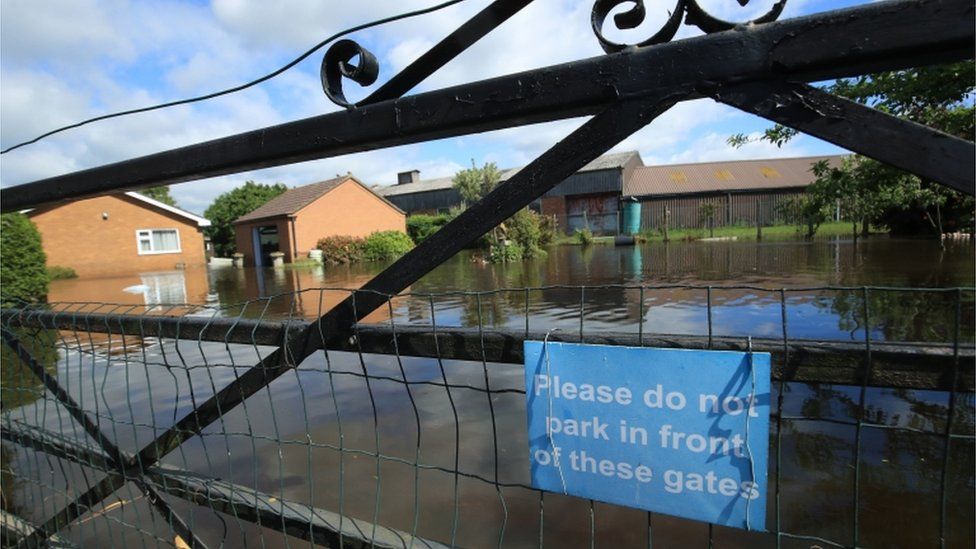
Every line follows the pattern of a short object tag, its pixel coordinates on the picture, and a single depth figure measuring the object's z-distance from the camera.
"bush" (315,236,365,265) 27.19
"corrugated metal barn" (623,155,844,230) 35.03
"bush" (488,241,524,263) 20.45
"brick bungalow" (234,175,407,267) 28.41
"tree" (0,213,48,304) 10.80
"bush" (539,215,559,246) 24.85
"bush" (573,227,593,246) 29.22
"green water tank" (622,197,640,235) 34.91
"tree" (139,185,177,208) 74.28
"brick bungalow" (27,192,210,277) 23.97
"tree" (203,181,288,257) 45.16
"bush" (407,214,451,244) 35.09
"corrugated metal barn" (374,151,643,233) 38.06
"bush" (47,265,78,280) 22.31
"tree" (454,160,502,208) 35.78
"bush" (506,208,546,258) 21.38
